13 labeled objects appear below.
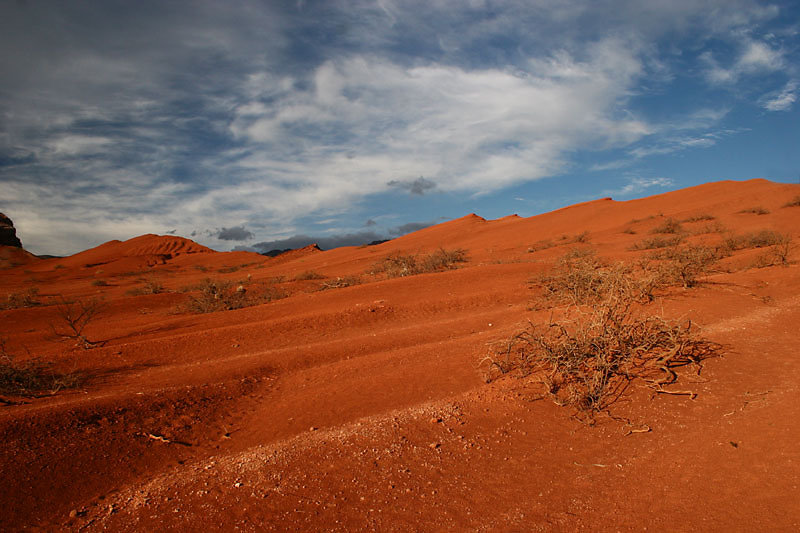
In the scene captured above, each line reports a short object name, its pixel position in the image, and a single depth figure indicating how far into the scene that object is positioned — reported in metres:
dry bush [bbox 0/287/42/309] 16.45
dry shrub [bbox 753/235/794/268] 10.43
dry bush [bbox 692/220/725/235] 19.41
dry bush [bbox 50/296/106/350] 9.29
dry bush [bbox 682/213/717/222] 22.83
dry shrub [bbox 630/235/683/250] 16.57
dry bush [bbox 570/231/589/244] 24.61
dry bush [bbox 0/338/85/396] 6.03
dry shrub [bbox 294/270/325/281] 21.50
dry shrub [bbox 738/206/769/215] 22.14
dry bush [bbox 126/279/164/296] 19.44
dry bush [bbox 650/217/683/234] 21.52
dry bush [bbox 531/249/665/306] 6.88
